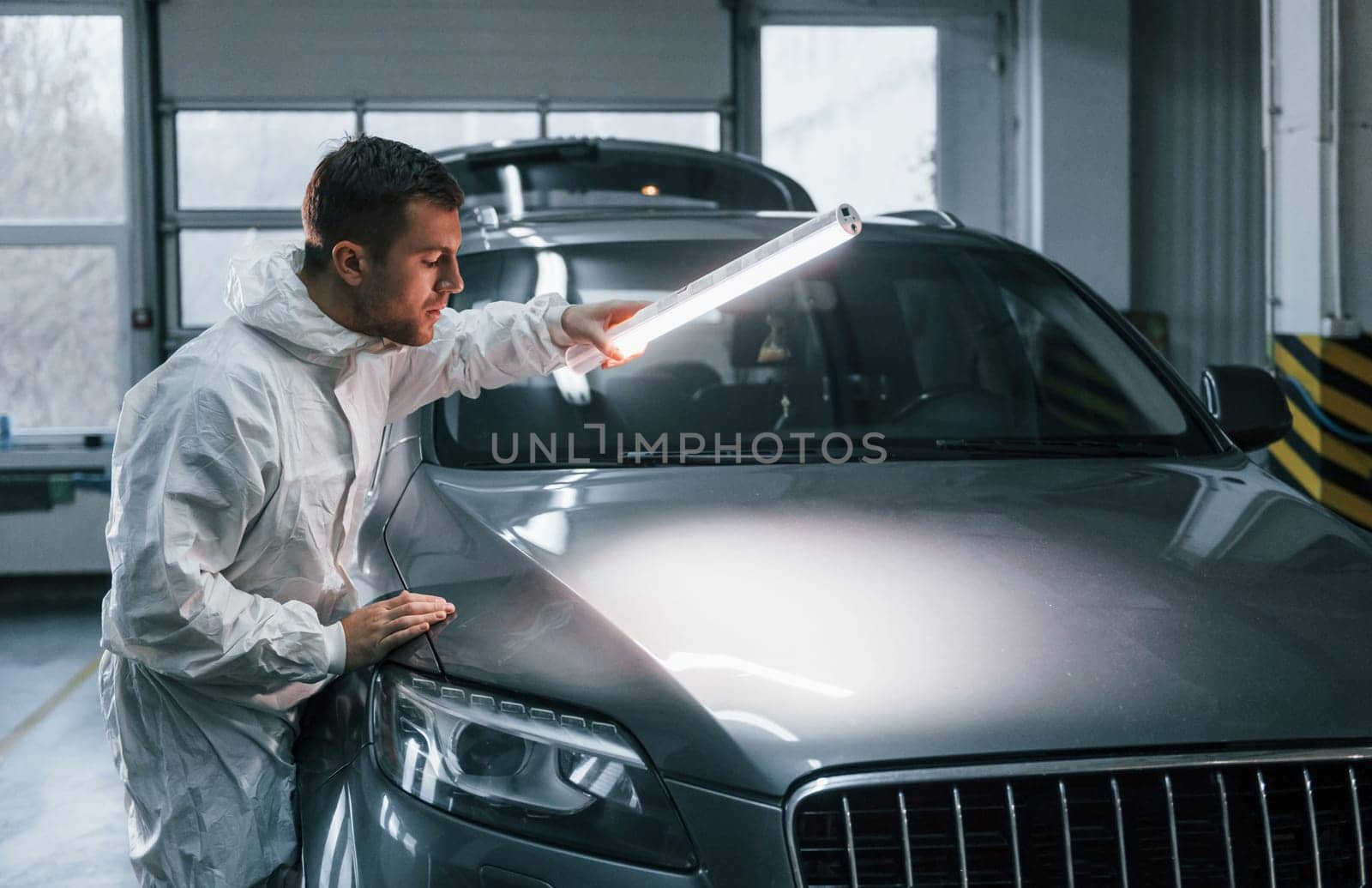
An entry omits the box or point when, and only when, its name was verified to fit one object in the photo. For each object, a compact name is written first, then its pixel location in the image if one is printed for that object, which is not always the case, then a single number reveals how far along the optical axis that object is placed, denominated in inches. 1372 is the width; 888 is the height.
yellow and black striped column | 270.1
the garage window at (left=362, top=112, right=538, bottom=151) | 329.1
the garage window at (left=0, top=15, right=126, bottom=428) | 318.7
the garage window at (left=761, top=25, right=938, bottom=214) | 341.4
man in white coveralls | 69.6
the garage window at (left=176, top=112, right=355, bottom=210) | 324.2
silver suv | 58.4
